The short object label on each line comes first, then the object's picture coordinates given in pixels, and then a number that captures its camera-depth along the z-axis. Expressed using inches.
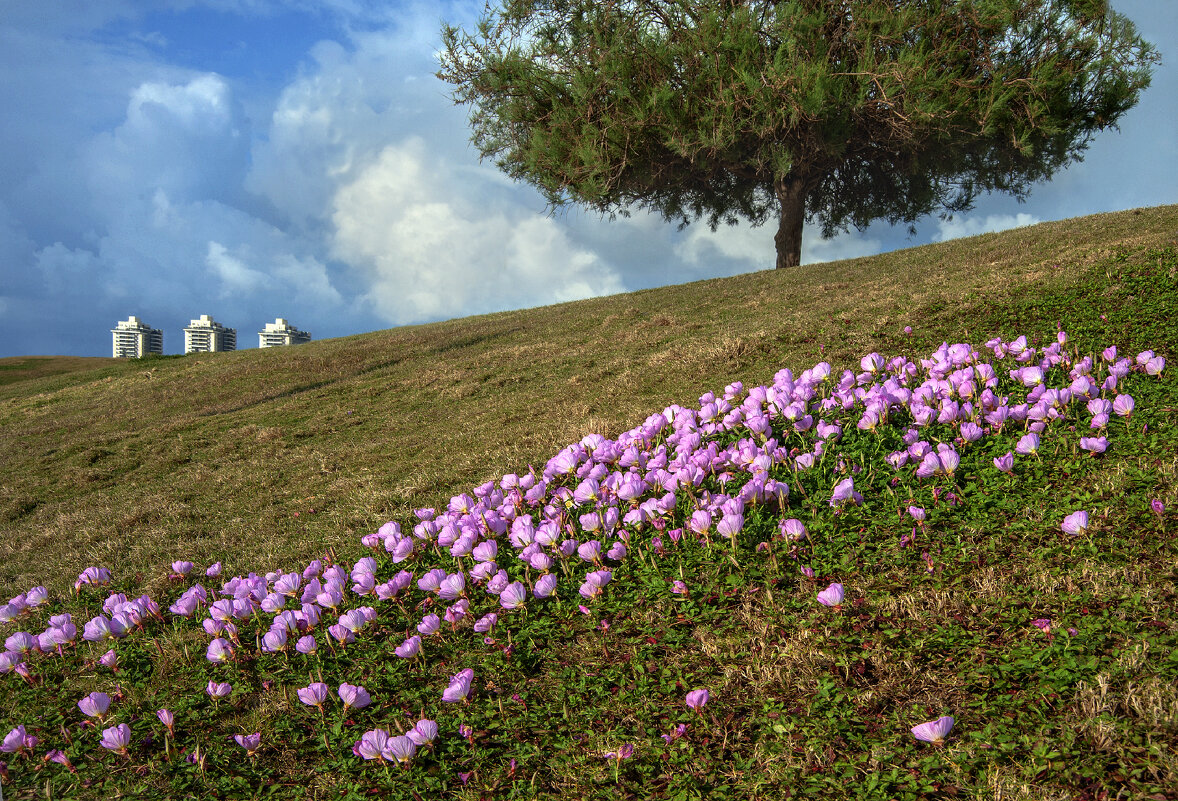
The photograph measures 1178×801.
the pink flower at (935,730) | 91.0
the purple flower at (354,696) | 119.3
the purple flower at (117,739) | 120.4
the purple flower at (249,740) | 115.1
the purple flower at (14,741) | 123.5
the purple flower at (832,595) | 120.3
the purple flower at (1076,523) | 130.0
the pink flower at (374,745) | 107.2
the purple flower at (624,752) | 102.2
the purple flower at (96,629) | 156.9
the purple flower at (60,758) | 122.6
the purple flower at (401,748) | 105.4
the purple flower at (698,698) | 103.9
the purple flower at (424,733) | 108.3
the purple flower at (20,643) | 155.8
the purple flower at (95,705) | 130.0
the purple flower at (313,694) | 117.6
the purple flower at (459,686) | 117.3
